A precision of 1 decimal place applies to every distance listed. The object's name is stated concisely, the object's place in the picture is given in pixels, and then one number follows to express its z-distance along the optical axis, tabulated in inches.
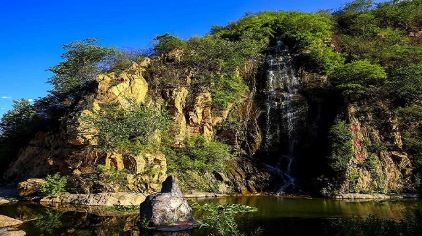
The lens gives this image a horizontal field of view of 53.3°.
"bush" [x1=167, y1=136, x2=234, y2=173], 1052.5
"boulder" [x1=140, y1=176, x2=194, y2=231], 557.9
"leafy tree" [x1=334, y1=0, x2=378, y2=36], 1469.0
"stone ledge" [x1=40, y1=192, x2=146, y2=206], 809.5
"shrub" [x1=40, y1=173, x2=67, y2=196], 885.8
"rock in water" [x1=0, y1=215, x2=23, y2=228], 573.0
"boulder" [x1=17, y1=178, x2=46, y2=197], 928.9
